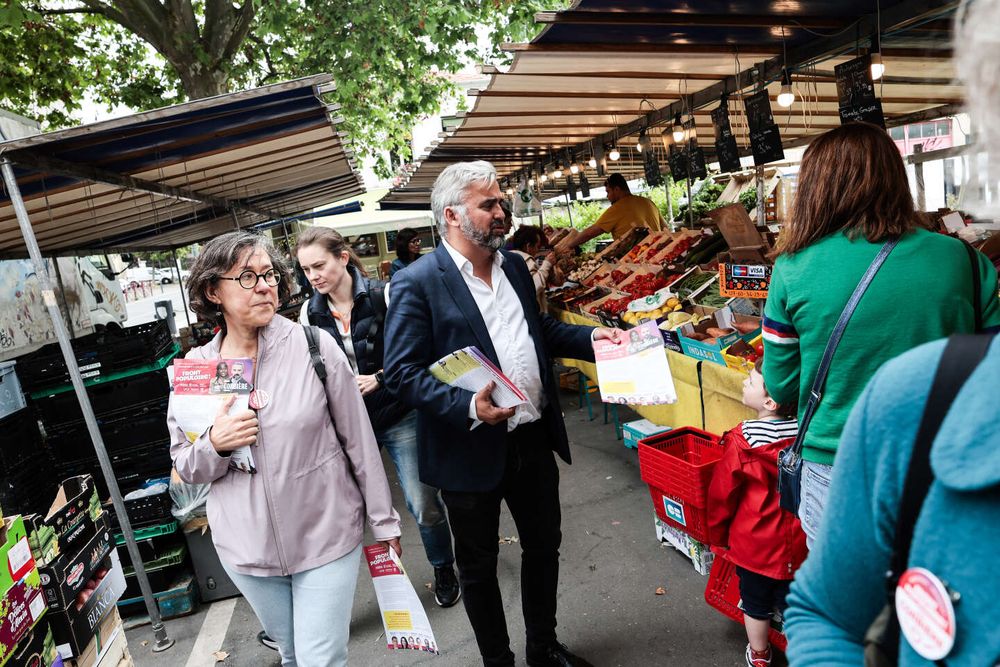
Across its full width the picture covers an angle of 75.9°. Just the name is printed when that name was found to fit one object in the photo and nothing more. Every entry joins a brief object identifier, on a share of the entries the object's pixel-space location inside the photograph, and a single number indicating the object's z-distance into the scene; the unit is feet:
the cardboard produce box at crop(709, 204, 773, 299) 11.02
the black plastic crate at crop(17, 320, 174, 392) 15.75
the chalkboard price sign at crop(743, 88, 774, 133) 17.01
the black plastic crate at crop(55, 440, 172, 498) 15.88
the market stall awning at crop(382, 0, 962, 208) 12.56
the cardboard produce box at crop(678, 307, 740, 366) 12.00
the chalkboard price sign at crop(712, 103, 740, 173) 19.81
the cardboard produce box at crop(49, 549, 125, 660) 7.72
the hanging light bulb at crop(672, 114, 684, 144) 22.03
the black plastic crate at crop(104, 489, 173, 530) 13.21
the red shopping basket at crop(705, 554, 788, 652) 9.59
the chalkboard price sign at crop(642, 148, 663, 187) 26.99
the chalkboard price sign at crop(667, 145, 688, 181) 24.62
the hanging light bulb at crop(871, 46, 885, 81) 13.20
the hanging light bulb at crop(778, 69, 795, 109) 16.03
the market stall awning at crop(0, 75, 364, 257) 11.34
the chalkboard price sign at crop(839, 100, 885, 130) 13.91
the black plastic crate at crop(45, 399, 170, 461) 15.85
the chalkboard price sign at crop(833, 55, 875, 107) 13.75
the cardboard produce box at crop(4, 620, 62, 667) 6.71
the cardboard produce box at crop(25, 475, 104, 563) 7.90
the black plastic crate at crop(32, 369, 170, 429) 15.83
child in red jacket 8.00
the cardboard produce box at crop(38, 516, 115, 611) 7.68
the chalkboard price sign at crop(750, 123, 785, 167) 16.99
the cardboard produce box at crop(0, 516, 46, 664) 6.57
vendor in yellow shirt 26.68
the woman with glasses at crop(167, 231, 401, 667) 6.86
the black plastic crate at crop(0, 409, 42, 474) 15.70
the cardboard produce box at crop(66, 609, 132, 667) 8.09
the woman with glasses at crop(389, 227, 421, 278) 17.53
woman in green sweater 5.60
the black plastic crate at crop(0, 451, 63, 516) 15.57
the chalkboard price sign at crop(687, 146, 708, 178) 23.18
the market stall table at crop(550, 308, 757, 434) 11.49
